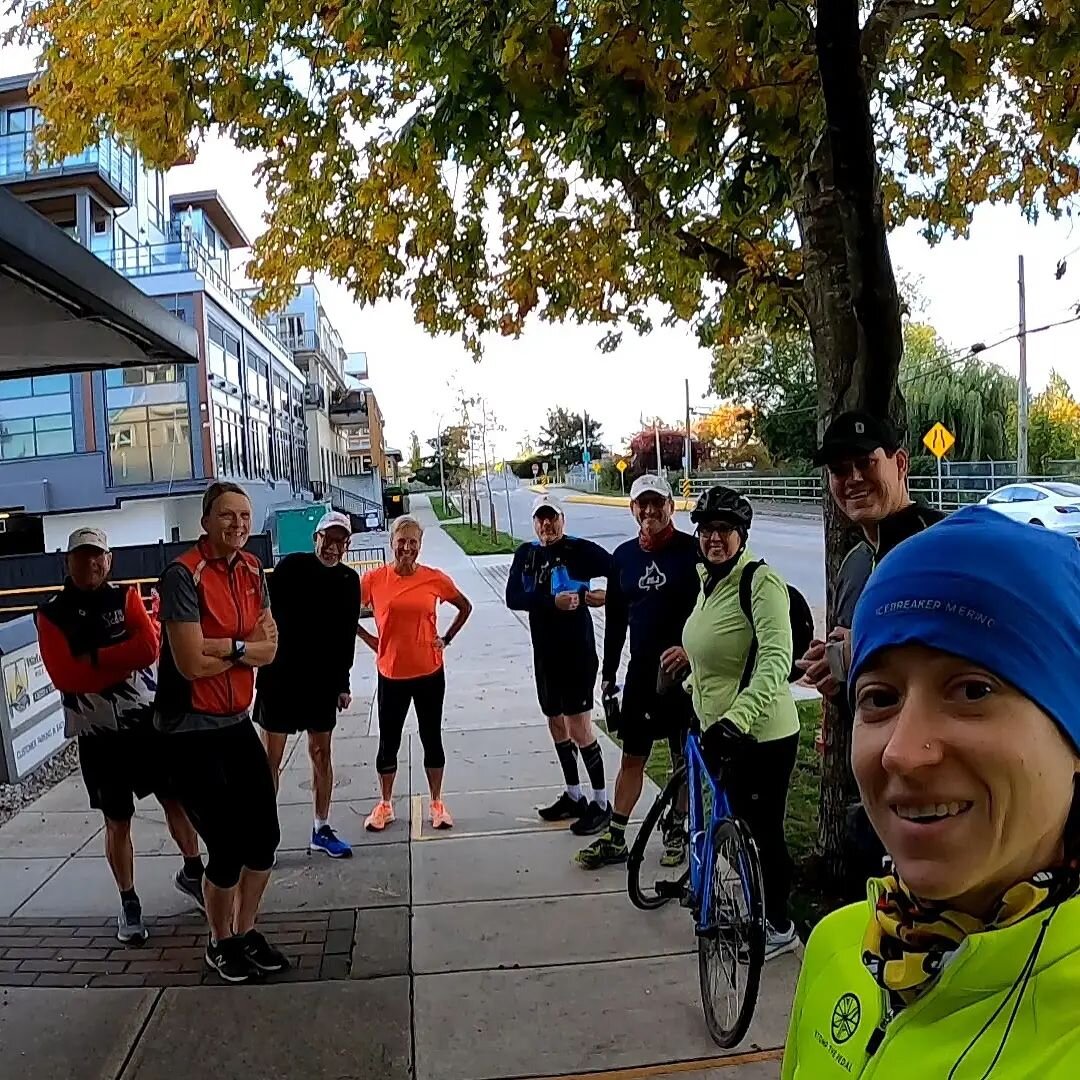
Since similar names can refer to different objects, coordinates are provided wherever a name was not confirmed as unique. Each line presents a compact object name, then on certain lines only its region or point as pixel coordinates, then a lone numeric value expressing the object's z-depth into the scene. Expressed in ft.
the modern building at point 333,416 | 186.39
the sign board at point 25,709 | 23.31
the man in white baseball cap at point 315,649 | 17.76
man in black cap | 10.20
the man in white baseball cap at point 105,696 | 14.52
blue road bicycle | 10.98
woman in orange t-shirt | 19.16
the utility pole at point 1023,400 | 95.77
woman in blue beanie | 3.04
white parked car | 57.71
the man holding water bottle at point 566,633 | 19.02
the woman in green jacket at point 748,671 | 12.52
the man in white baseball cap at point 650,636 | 16.10
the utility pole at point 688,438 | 188.91
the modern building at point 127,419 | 86.79
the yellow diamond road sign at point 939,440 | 89.71
